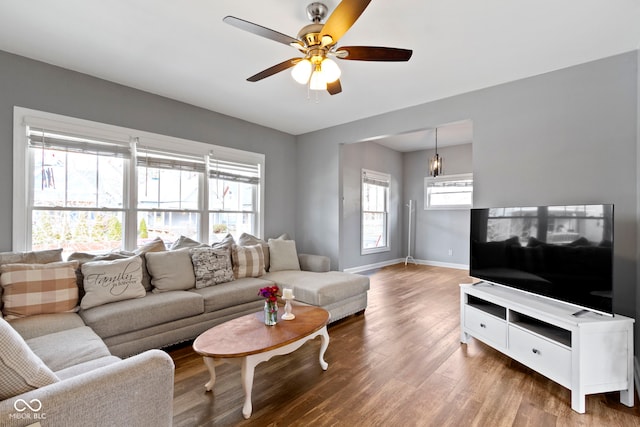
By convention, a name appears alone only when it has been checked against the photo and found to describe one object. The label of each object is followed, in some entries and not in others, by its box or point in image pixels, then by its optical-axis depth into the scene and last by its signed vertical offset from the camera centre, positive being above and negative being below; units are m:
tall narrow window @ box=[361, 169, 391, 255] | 6.56 +0.05
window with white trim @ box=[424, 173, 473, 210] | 6.62 +0.53
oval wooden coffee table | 1.85 -0.86
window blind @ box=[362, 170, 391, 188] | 6.46 +0.80
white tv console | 1.95 -0.91
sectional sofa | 1.13 -0.75
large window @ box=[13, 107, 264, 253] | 2.84 +0.29
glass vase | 2.27 -0.77
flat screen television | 2.06 -0.29
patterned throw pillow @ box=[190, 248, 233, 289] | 3.23 -0.61
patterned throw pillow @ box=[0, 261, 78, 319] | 2.21 -0.61
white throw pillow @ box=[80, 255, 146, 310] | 2.50 -0.62
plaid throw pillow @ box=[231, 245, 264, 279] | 3.64 -0.61
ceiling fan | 1.71 +1.09
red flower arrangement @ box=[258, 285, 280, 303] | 2.24 -0.61
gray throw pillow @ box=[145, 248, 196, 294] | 3.00 -0.61
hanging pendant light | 5.08 +0.83
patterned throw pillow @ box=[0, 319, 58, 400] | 1.07 -0.59
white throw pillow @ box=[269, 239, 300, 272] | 4.11 -0.60
